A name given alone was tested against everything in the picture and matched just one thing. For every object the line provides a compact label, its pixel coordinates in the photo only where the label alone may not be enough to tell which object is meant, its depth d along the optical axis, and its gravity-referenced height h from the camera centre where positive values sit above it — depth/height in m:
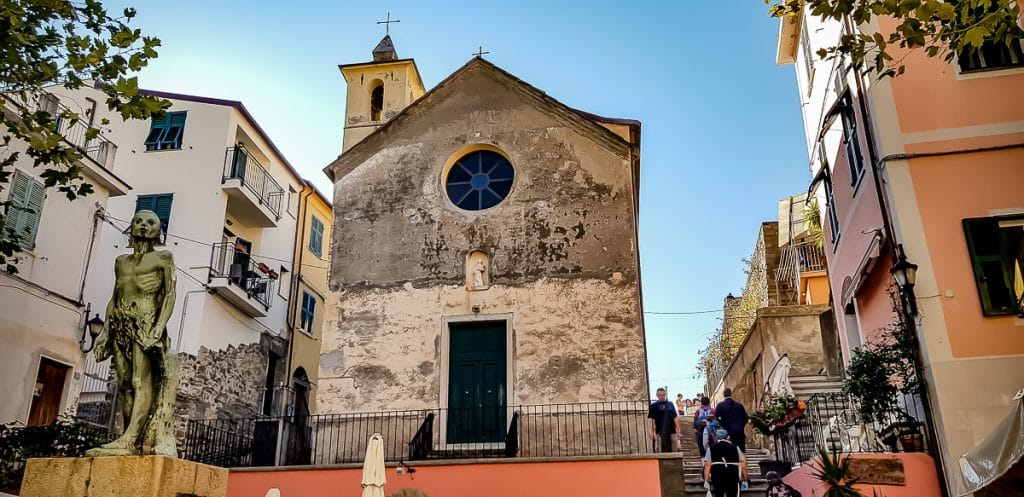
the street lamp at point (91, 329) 14.63 +3.03
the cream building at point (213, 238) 19.88 +6.60
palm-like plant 9.99 +0.13
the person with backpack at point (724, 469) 11.38 +0.26
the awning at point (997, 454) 7.94 +0.32
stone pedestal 5.76 +0.10
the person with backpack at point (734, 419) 13.34 +1.13
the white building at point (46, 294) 14.68 +3.73
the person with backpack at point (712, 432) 12.44 +0.85
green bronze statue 6.27 +1.18
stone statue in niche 14.79 +3.95
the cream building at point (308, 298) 25.25 +6.12
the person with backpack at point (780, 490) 10.64 -0.03
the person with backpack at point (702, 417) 15.57 +1.35
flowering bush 13.09 +1.20
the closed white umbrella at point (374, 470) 11.23 +0.28
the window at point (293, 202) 25.93 +9.18
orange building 10.23 +3.69
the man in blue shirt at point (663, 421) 13.01 +1.09
